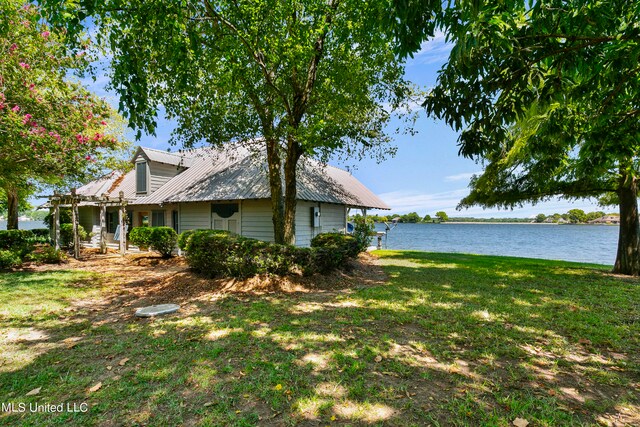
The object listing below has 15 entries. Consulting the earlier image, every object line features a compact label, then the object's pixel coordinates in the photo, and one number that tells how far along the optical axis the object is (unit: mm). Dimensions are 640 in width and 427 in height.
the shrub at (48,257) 12594
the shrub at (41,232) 22084
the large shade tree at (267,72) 5266
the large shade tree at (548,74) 3014
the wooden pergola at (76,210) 14188
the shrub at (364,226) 16328
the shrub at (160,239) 13742
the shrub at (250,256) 8094
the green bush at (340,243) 9452
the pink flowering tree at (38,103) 8250
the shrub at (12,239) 12316
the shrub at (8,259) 10938
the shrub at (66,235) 18078
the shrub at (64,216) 22078
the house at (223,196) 13461
